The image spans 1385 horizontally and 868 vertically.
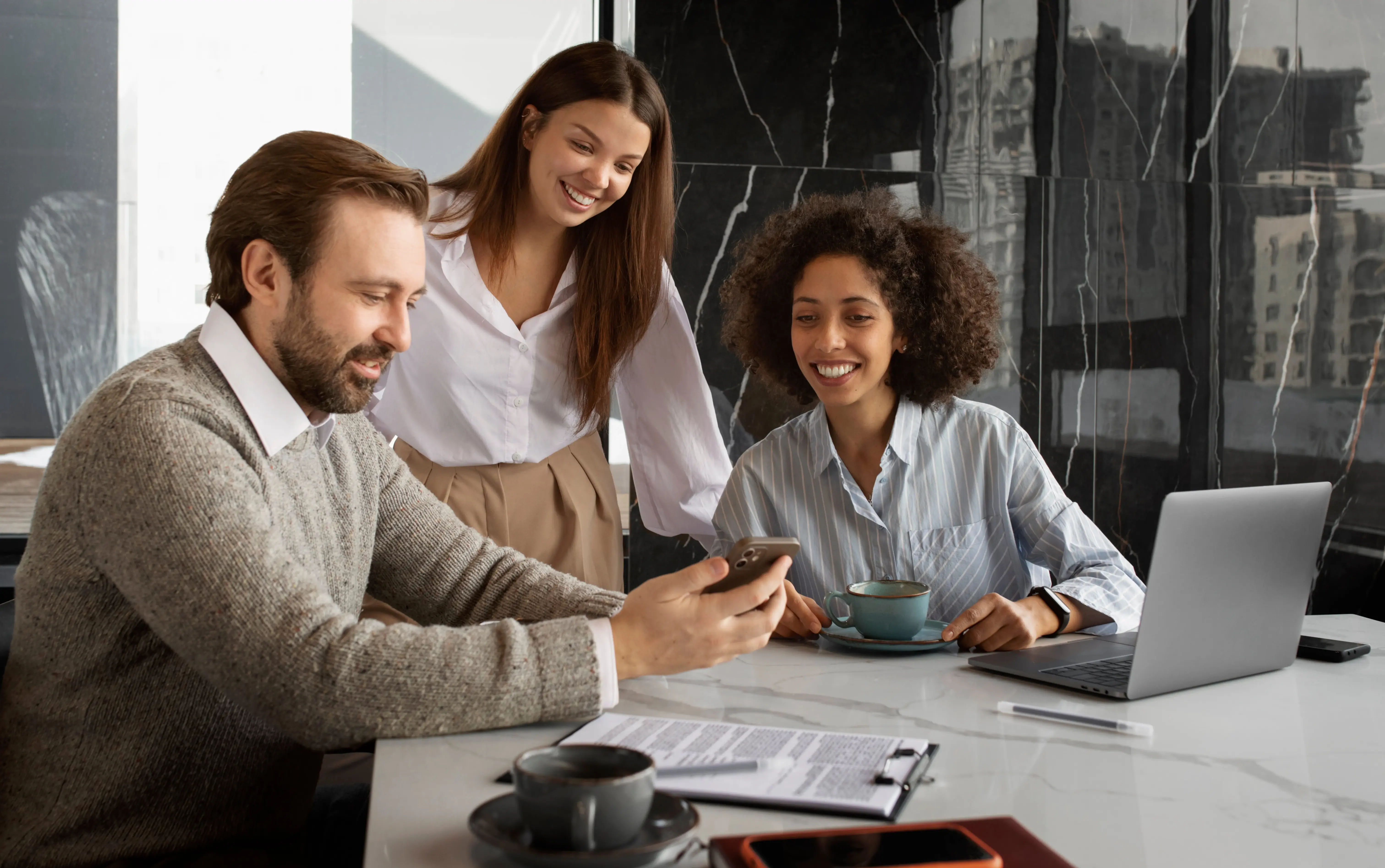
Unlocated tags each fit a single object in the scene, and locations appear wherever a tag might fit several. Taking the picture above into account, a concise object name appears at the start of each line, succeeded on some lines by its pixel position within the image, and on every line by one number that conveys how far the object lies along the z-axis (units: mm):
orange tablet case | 751
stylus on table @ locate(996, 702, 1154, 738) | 1114
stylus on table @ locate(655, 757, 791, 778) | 939
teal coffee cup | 1449
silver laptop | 1191
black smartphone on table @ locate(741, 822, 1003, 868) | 725
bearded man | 1020
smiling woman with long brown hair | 1980
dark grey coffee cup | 731
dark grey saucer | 742
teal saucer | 1445
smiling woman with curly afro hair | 1814
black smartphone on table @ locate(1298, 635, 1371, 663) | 1458
